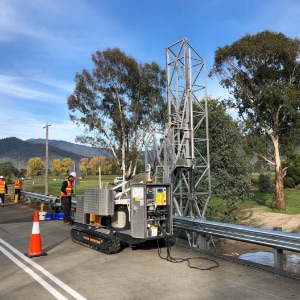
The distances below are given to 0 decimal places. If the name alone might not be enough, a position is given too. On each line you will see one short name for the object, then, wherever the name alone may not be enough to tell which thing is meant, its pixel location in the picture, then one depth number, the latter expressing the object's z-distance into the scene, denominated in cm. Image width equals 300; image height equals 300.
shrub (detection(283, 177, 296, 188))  3991
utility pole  3228
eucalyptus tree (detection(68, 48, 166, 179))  3058
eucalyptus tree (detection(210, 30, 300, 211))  2231
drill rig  819
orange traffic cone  825
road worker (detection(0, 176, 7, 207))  2249
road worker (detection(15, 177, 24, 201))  2484
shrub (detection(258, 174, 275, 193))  3228
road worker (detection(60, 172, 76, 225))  1365
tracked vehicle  817
